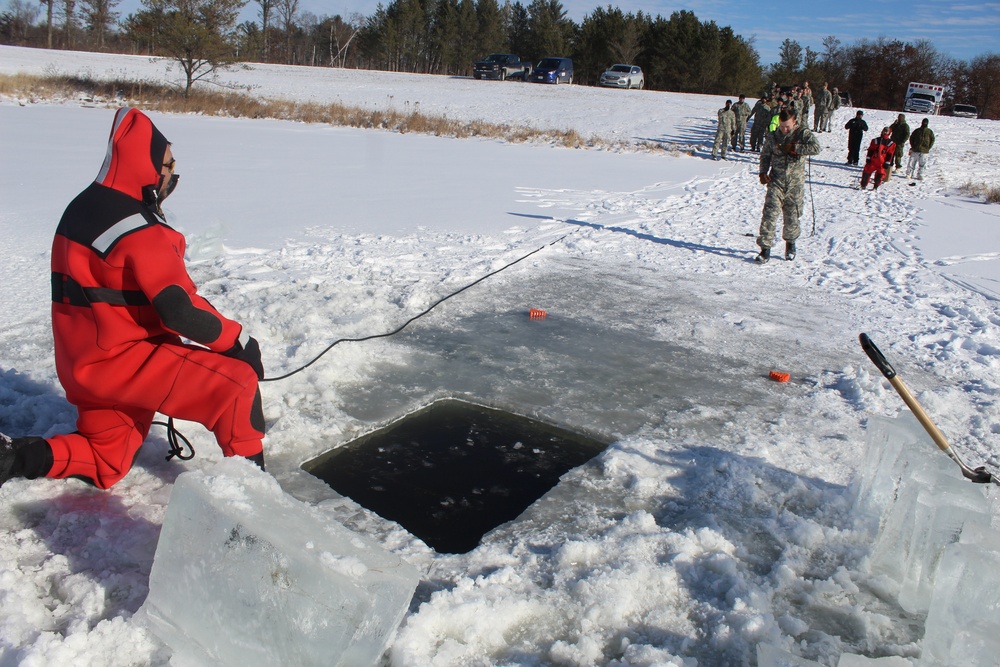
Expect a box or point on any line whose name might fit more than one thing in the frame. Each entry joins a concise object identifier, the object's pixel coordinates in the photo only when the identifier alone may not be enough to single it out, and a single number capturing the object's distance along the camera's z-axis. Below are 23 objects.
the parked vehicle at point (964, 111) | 40.50
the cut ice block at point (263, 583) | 2.11
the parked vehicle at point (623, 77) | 40.88
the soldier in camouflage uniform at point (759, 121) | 20.22
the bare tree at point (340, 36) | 68.81
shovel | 2.76
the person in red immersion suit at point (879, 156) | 16.09
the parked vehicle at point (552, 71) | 40.97
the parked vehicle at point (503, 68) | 43.44
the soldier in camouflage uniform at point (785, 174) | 8.33
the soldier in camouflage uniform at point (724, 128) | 21.03
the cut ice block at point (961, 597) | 2.29
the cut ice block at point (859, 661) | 2.04
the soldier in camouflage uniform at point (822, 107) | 25.53
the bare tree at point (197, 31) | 27.22
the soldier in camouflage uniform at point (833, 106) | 27.09
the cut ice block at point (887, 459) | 3.02
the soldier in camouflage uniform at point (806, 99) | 16.38
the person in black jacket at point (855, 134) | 19.94
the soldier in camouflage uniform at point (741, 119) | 22.42
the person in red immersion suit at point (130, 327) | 2.73
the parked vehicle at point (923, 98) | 37.41
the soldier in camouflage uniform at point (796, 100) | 14.98
